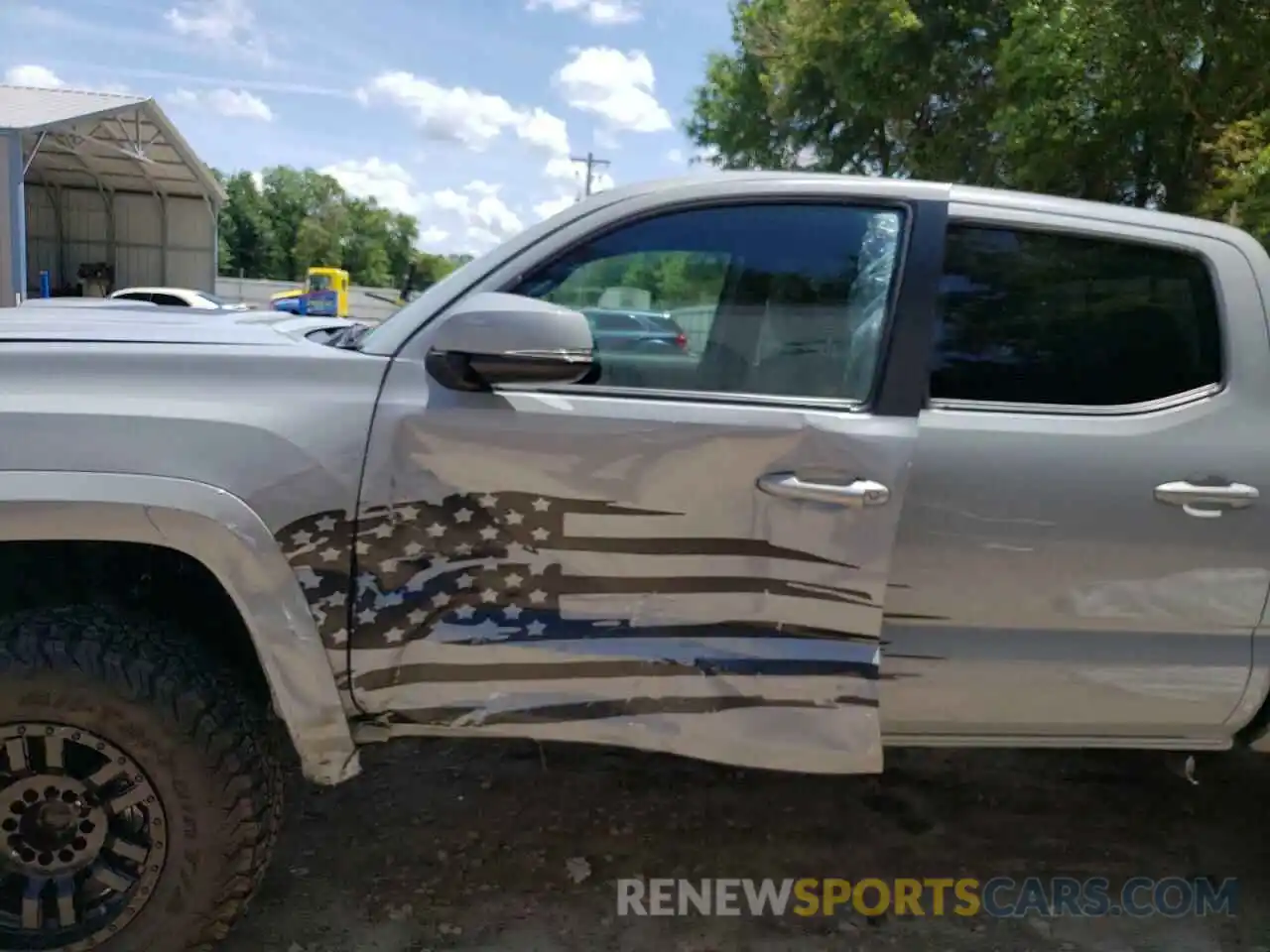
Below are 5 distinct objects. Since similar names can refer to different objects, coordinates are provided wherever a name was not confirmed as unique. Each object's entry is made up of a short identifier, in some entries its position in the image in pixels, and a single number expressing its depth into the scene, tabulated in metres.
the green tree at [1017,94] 9.69
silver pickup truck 2.15
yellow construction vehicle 26.20
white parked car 18.02
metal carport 29.80
